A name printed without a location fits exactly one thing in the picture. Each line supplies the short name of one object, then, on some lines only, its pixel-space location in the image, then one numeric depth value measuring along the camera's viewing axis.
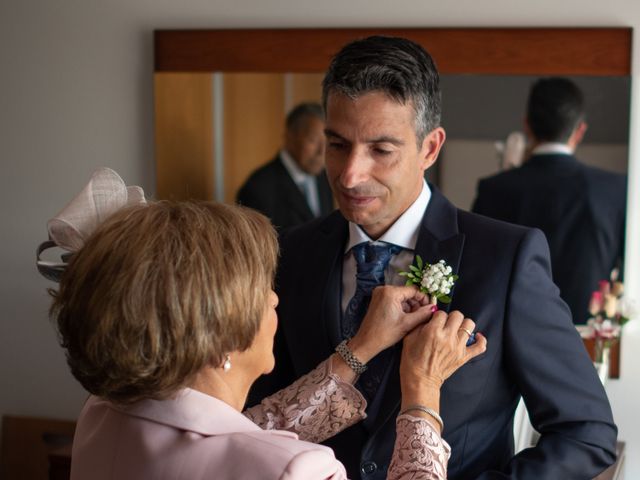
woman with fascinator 1.34
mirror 3.29
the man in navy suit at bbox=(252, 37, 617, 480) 1.83
